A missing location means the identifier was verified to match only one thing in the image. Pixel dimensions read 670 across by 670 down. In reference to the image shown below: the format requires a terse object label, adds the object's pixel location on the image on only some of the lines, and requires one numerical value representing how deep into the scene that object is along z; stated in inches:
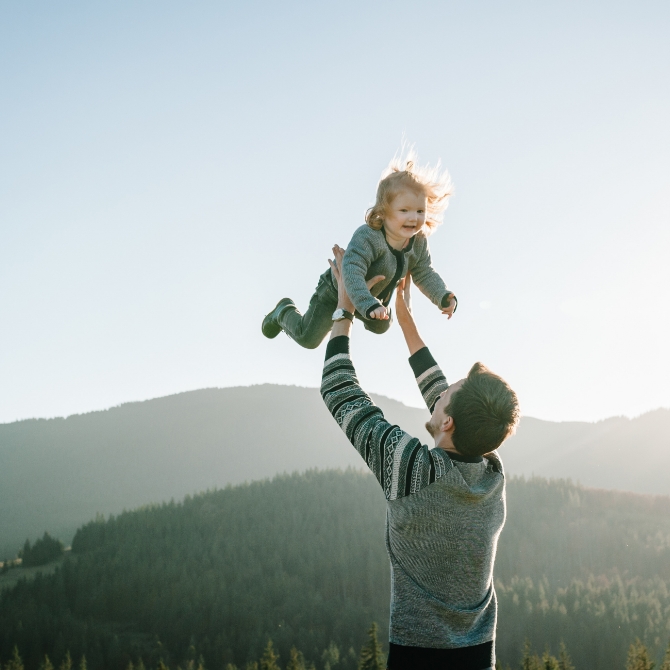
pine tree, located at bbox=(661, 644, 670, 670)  1674.5
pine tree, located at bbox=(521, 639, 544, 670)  1786.2
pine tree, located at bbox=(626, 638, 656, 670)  1592.0
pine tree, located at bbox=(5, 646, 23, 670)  2346.2
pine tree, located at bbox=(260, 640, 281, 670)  1857.5
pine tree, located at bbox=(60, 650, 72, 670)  2288.4
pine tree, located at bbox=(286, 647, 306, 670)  1901.3
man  104.1
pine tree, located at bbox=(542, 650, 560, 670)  1635.1
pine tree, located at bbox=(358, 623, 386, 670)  1638.8
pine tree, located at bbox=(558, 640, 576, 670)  1878.0
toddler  164.2
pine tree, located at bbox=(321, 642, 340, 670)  2421.3
